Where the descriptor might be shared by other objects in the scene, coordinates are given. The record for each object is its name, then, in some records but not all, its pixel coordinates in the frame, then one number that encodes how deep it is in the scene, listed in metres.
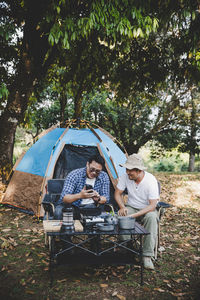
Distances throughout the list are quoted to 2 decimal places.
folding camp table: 2.90
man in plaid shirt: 3.55
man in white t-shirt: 3.50
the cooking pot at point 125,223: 3.04
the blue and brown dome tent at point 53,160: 5.90
